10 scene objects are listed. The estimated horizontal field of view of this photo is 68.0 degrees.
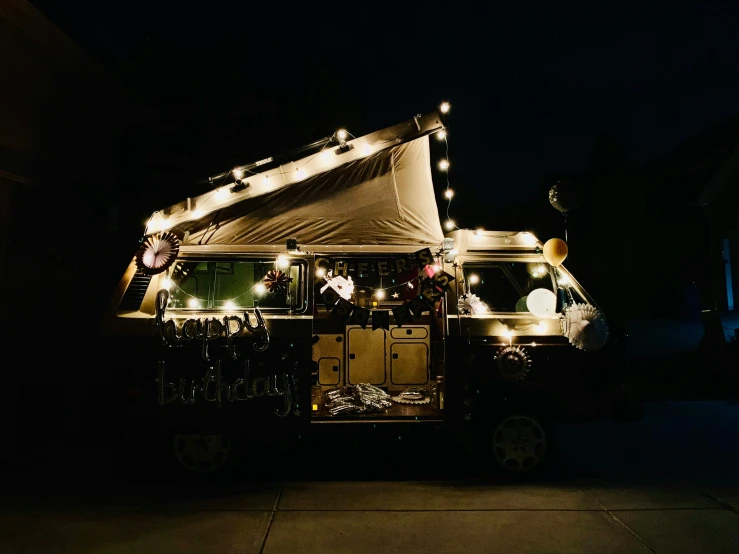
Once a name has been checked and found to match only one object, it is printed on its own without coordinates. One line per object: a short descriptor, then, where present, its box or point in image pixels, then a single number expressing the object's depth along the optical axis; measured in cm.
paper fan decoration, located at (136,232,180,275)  548
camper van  552
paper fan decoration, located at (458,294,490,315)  596
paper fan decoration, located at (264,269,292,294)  578
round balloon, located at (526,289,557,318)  586
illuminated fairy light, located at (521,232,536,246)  614
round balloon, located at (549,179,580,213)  646
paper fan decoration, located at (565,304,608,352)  564
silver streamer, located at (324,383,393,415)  607
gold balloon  584
